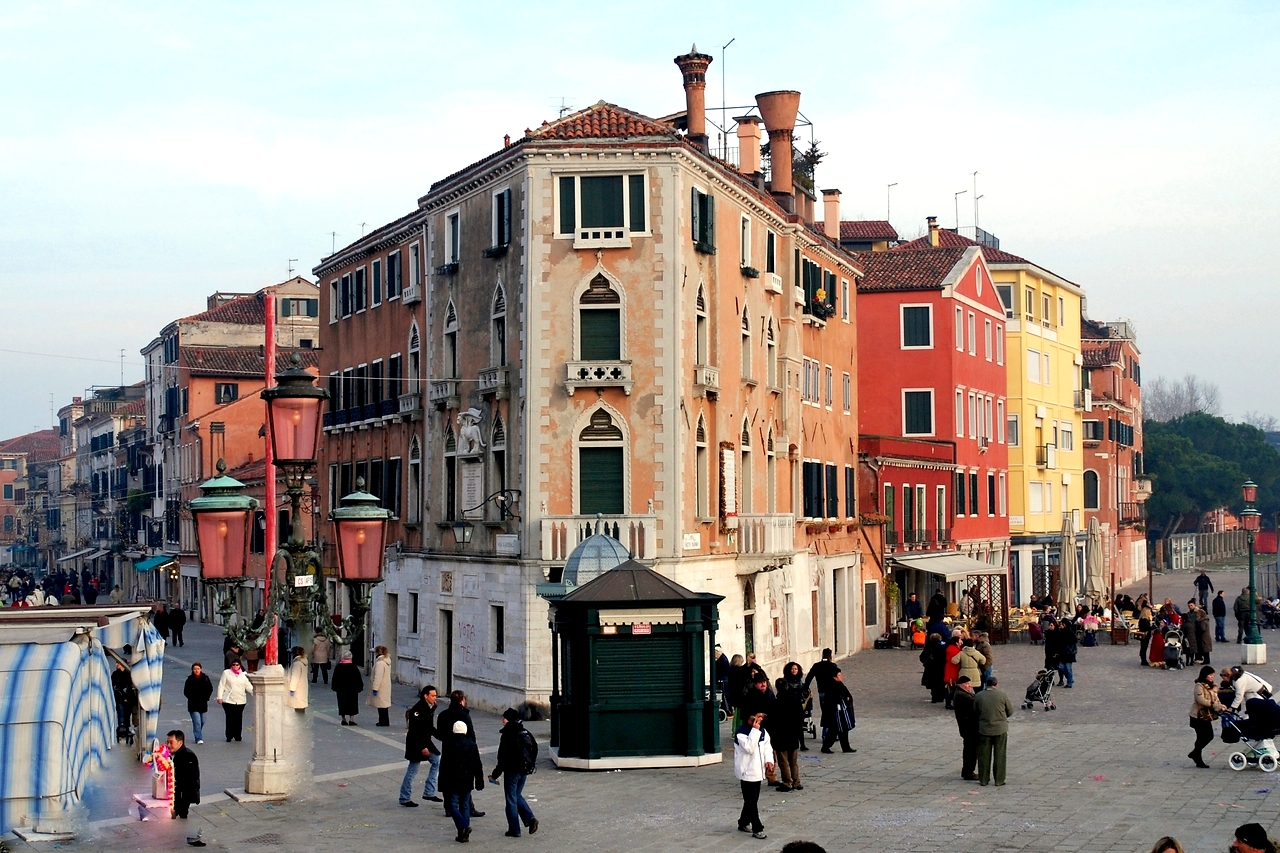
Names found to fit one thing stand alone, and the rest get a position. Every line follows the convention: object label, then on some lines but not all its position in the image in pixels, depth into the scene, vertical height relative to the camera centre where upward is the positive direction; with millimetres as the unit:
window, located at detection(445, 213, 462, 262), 35188 +6085
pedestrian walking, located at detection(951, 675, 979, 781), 20984 -2920
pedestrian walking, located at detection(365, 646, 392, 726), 29312 -3161
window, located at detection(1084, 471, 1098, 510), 76438 +645
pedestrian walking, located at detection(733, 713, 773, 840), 17734 -2896
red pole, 22688 +548
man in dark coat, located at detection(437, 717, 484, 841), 17703 -2943
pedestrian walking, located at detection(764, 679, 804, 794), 20328 -2876
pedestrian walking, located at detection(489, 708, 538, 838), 17984 -2932
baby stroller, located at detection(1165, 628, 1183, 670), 36312 -3372
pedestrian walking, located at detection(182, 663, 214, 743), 26469 -2985
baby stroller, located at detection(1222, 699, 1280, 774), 21375 -3178
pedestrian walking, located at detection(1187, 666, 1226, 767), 21719 -2838
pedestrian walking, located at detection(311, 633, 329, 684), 37406 -3357
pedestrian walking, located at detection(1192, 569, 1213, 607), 51719 -2725
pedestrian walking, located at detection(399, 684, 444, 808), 19922 -2875
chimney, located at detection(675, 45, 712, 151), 35688 +9405
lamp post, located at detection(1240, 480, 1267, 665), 36875 -3243
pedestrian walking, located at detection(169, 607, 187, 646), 48700 -3258
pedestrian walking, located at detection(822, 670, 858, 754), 23891 -3198
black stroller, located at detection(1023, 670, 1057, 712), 29562 -3497
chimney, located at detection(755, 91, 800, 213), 40062 +9504
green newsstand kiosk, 21984 -2254
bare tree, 189000 +12190
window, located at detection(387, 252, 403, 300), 39688 +5945
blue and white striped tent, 17359 -2224
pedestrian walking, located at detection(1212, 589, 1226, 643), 43250 -3239
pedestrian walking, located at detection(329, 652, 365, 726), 29031 -3179
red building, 49875 +3444
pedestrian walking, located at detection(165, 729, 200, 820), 18219 -3013
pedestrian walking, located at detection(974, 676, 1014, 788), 20594 -2922
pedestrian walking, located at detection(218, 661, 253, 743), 26500 -3002
